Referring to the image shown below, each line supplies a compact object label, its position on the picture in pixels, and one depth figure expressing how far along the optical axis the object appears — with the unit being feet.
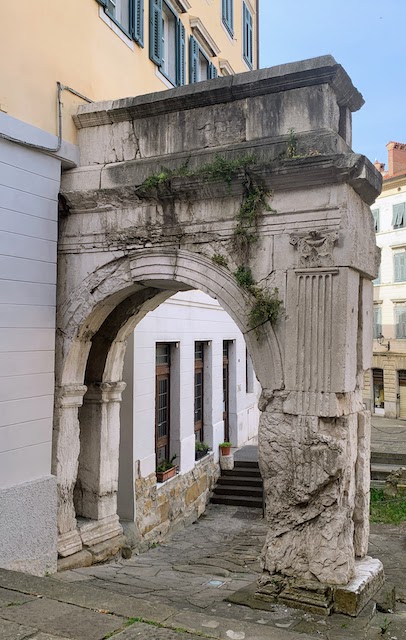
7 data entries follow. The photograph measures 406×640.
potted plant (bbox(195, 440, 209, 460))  35.96
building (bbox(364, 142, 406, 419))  82.53
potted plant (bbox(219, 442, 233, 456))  38.47
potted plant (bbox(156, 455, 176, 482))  29.73
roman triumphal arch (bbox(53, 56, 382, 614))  16.33
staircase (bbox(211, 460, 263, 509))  35.78
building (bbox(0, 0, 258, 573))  18.19
